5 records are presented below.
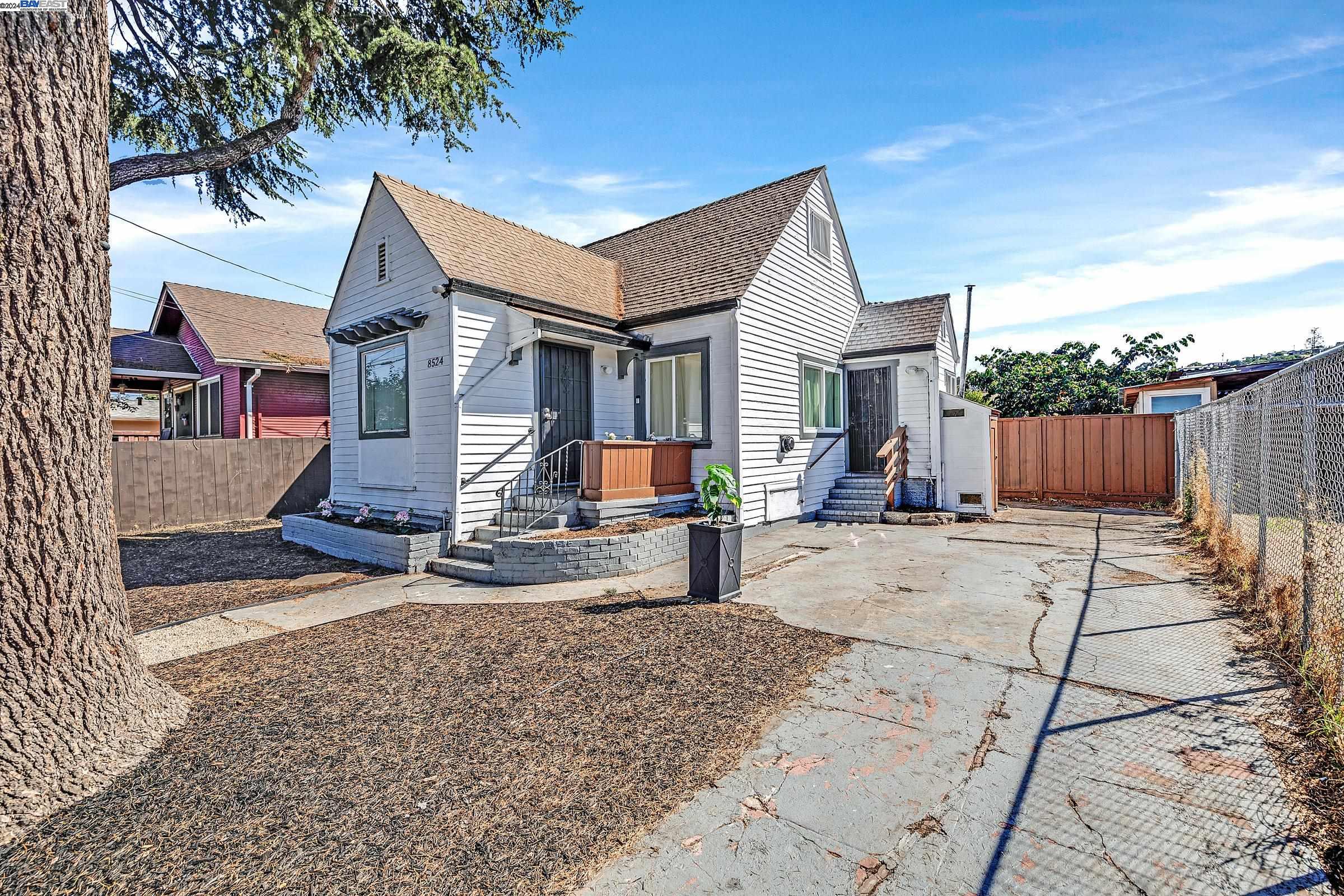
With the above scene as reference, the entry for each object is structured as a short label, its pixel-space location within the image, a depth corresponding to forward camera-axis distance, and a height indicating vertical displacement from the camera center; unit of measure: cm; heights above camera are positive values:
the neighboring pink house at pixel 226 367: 1603 +249
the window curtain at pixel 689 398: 1013 +86
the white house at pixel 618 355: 870 +166
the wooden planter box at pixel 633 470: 832 -39
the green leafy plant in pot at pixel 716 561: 585 -124
